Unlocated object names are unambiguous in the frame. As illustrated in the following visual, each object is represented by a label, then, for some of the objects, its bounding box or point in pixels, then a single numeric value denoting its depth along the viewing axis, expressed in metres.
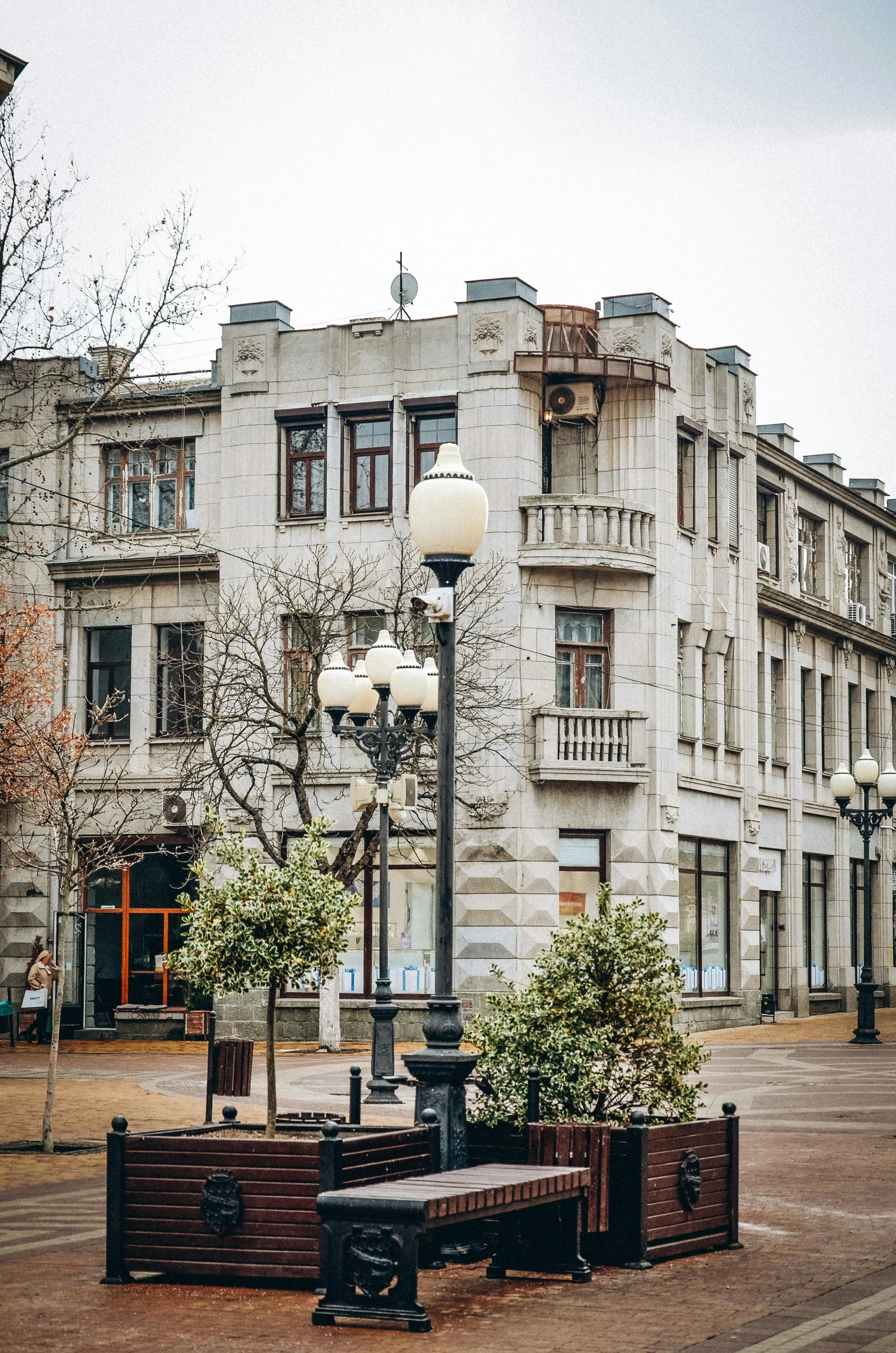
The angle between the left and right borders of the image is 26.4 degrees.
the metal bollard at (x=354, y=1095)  14.97
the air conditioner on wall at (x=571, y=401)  35.09
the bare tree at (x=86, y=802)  23.47
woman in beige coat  32.72
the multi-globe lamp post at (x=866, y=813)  33.91
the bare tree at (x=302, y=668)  31.66
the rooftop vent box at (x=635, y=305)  36.09
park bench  8.98
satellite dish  37.44
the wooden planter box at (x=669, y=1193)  10.71
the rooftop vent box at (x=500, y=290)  34.75
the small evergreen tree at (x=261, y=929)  11.64
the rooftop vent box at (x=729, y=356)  39.59
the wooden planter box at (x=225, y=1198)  9.90
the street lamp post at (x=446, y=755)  10.90
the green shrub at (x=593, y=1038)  11.18
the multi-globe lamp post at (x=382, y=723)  20.59
